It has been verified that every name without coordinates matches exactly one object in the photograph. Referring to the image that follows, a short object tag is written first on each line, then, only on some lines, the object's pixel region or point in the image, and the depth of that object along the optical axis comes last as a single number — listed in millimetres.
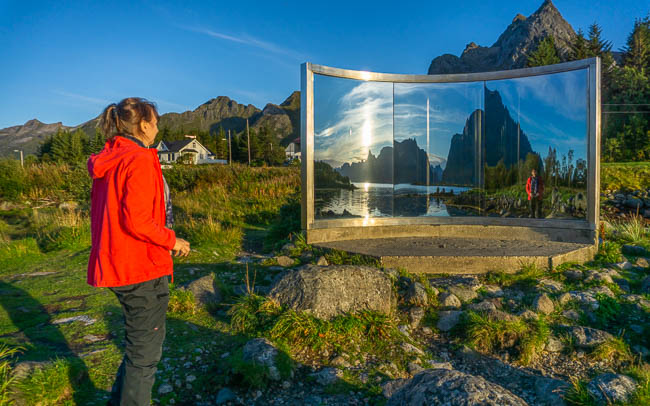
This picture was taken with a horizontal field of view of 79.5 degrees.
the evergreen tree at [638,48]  43344
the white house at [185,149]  76750
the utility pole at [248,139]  66481
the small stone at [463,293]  4793
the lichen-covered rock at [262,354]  3055
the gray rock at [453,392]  1933
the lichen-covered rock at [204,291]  4492
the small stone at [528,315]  4258
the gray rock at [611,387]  2664
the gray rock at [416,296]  4605
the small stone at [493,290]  5002
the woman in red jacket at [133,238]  2127
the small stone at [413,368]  3410
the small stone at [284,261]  6539
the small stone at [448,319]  4229
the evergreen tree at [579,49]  43281
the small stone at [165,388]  2805
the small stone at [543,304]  4500
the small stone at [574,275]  5500
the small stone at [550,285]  5082
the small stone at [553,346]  3852
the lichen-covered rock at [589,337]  3827
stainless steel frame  7051
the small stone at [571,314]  4430
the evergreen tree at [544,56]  41688
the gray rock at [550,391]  2841
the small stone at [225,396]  2808
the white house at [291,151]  87088
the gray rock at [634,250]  7121
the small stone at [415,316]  4309
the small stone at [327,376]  3103
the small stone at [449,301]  4590
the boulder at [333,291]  4026
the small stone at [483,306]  4332
